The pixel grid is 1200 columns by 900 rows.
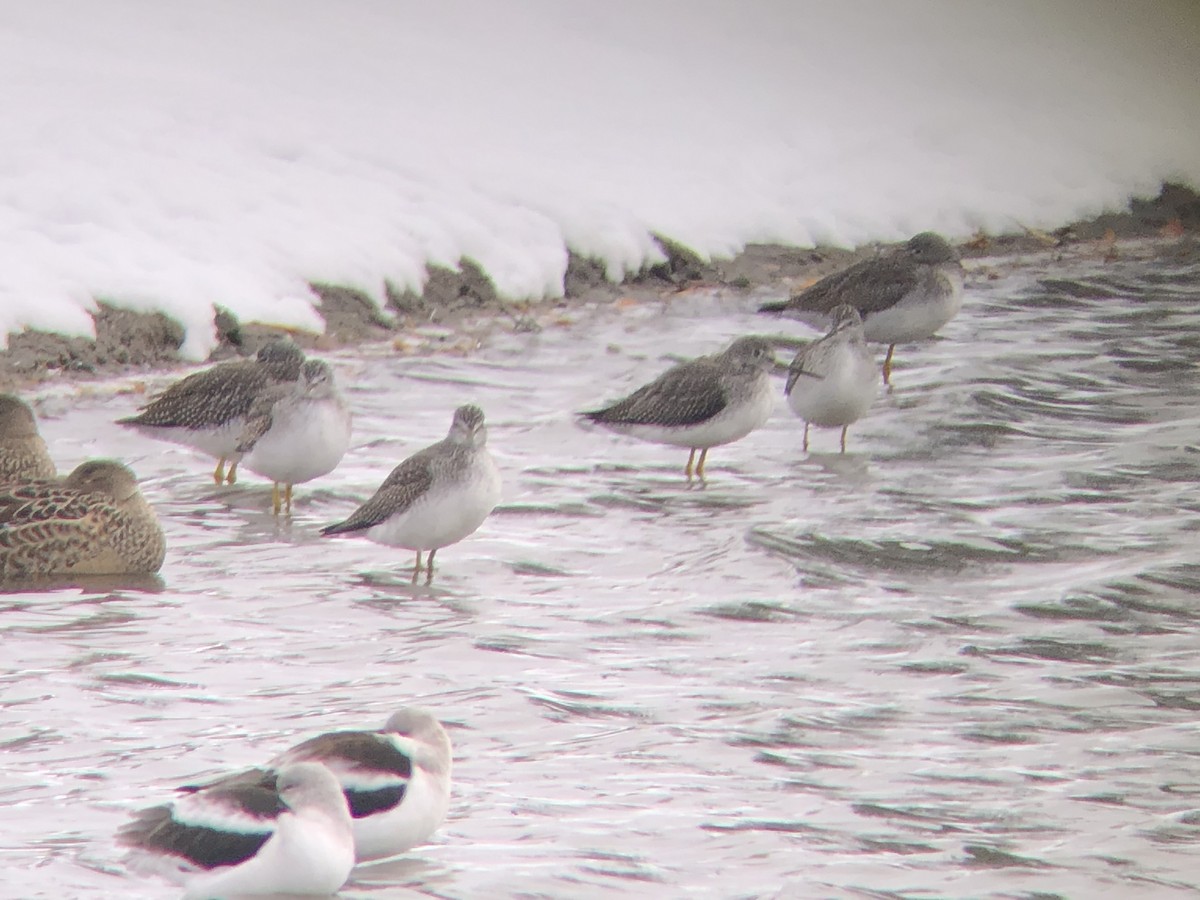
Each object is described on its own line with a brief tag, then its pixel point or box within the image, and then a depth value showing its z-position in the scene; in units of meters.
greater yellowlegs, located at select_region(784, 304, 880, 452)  23.84
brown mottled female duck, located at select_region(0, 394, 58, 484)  19.55
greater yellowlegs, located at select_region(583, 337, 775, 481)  22.77
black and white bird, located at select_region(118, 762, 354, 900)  10.09
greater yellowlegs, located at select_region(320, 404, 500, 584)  18.03
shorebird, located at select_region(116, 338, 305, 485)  21.33
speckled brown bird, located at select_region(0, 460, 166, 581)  17.89
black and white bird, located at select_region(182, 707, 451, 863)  10.93
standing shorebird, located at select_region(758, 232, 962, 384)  28.12
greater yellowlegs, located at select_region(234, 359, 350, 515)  19.95
